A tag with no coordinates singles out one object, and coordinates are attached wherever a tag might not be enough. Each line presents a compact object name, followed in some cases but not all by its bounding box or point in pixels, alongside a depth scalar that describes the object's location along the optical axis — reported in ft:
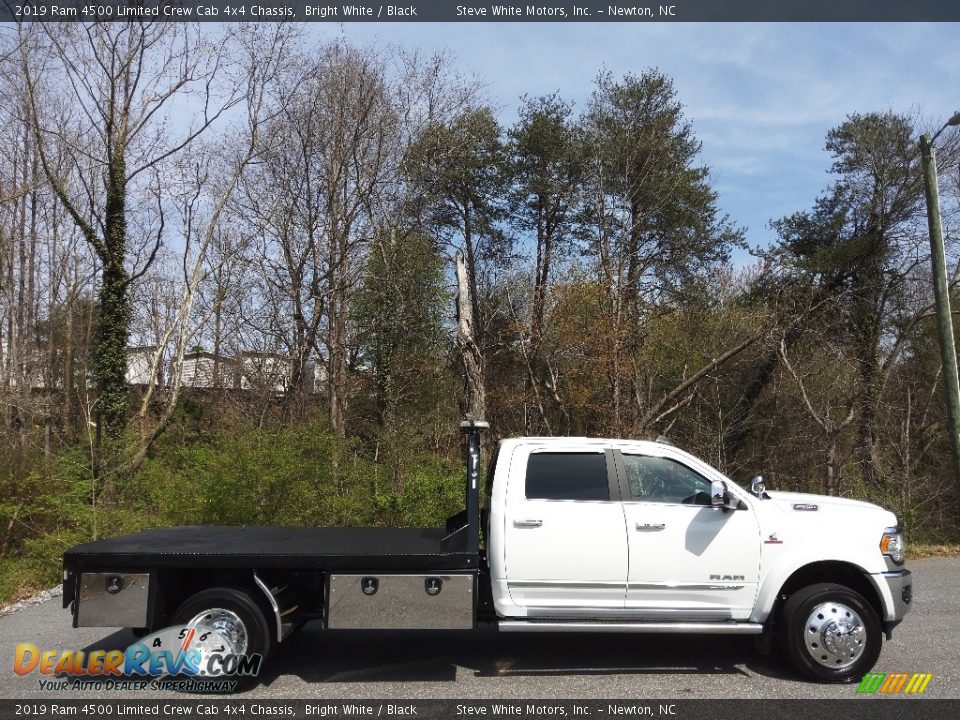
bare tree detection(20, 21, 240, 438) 67.31
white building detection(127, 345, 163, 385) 91.71
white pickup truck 20.21
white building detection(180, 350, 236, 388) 98.32
